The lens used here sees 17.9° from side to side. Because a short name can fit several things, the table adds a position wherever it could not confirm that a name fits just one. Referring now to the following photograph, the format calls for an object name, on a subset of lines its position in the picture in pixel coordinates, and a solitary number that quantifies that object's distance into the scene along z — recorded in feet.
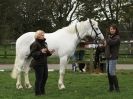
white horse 44.78
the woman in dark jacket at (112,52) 41.09
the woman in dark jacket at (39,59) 38.65
